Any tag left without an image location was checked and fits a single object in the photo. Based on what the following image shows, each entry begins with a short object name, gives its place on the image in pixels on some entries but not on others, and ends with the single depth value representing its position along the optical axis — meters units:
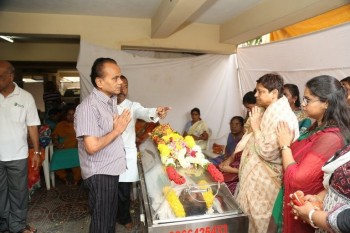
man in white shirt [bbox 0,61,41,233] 2.70
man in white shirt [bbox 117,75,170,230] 2.96
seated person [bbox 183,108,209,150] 5.32
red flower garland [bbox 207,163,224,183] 1.97
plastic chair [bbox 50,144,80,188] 4.49
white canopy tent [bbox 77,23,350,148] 3.51
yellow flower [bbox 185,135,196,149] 2.50
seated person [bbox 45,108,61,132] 5.38
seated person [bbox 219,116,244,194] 2.83
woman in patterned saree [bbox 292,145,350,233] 1.17
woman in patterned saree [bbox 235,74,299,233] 2.01
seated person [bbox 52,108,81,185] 4.80
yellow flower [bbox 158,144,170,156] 2.37
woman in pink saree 1.58
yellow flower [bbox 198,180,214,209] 1.80
